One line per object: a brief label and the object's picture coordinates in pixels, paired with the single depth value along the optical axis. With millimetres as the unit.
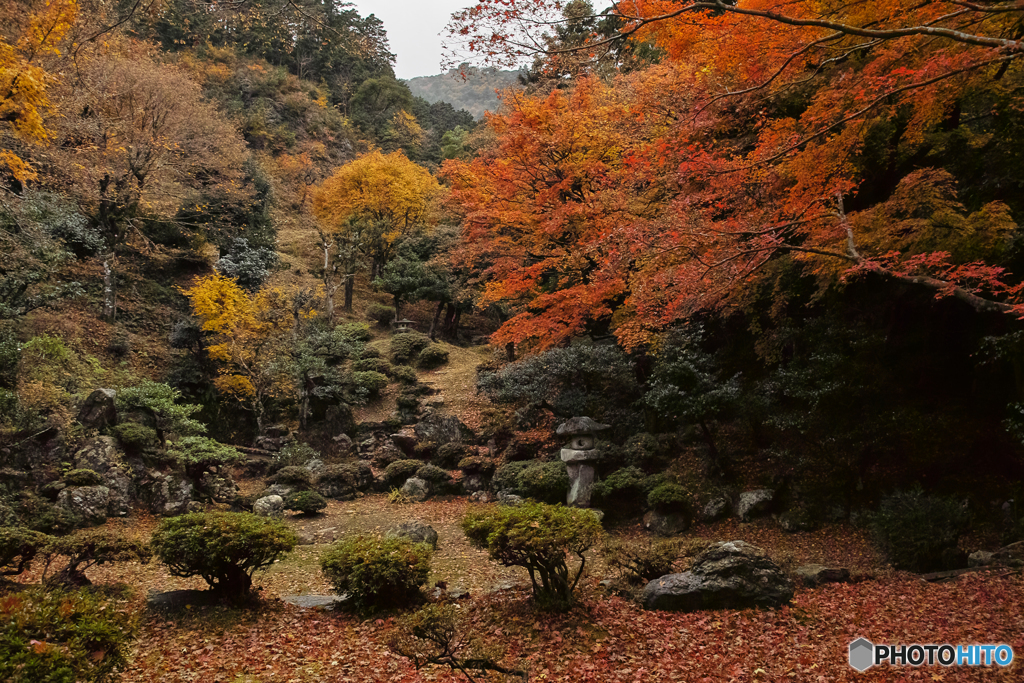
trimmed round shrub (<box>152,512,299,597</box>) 5551
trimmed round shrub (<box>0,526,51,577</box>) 5266
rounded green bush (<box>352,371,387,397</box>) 16573
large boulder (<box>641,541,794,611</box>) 5656
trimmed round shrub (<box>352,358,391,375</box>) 17828
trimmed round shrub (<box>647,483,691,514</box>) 9336
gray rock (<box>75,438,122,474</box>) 9867
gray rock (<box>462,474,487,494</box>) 13109
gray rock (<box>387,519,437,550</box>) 9086
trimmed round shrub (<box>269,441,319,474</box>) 13648
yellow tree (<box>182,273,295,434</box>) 15109
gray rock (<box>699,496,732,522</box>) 9469
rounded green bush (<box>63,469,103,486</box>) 9469
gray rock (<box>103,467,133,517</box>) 9836
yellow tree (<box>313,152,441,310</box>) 24734
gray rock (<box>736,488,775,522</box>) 9297
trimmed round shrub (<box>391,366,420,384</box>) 17891
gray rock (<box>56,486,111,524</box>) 9219
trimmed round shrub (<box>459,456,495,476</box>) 13219
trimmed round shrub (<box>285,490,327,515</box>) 11562
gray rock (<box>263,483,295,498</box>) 12133
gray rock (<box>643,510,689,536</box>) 9438
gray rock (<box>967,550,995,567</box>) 6414
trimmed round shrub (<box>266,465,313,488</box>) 12562
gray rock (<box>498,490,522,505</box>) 11400
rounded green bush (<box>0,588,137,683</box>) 2936
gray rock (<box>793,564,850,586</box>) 6410
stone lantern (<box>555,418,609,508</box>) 10698
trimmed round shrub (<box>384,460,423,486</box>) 13594
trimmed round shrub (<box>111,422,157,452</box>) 10609
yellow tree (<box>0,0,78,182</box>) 6781
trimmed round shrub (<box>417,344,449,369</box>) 19719
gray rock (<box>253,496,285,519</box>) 11250
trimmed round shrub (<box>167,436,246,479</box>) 10719
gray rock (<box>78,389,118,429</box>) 10453
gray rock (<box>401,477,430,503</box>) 13070
